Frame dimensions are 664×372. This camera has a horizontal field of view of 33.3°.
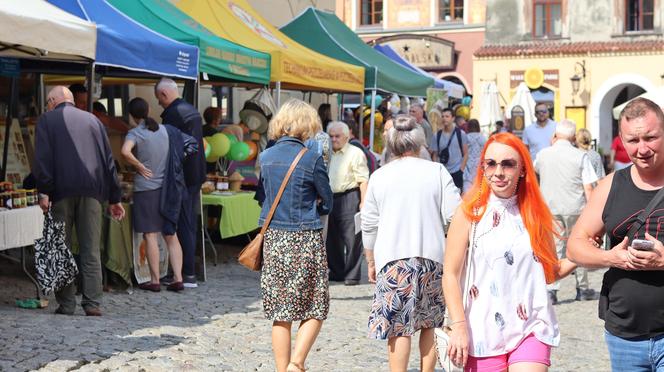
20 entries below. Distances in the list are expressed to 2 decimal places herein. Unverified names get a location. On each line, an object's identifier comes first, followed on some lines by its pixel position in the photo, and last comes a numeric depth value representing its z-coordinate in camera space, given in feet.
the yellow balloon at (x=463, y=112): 74.79
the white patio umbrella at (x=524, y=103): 90.89
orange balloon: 42.05
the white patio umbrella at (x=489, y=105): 91.76
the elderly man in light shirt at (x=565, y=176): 32.22
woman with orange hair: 13.29
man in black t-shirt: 12.34
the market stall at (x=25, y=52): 24.02
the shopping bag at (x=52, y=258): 25.68
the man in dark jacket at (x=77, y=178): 25.67
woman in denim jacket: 19.94
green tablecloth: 36.78
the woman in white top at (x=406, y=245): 18.20
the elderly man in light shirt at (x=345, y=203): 33.71
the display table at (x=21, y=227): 26.84
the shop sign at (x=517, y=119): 90.27
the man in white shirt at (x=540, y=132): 46.65
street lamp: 120.37
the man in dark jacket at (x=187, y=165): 32.99
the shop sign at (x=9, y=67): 35.12
